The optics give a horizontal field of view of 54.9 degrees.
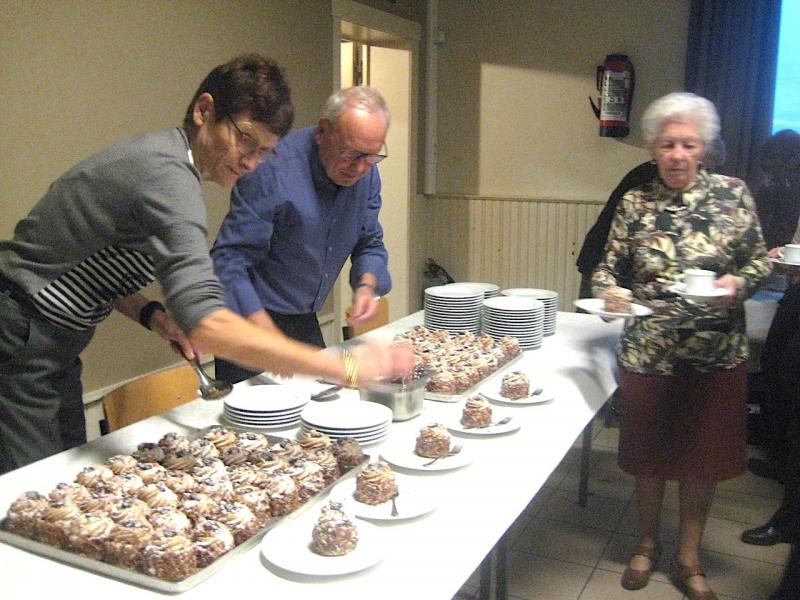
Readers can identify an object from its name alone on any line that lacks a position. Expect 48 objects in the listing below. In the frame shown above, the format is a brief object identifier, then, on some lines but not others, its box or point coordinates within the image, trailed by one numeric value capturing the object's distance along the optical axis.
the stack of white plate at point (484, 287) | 2.88
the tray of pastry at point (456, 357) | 1.99
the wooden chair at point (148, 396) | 1.88
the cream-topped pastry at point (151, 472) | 1.33
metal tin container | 1.81
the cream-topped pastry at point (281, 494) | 1.28
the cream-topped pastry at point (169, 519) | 1.15
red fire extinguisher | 4.55
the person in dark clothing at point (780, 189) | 3.93
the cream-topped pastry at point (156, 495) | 1.25
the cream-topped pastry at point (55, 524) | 1.16
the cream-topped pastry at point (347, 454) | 1.47
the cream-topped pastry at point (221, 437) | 1.49
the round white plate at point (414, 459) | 1.51
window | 4.26
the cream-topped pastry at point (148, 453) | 1.41
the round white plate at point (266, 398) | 1.75
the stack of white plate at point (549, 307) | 2.72
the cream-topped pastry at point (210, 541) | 1.11
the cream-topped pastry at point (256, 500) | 1.24
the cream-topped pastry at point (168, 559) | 1.08
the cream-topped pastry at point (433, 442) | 1.55
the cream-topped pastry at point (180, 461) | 1.39
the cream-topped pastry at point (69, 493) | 1.22
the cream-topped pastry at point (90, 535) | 1.13
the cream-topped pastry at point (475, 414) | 1.75
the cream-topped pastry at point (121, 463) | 1.36
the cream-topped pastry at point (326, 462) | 1.41
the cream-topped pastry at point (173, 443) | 1.44
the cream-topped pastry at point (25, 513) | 1.18
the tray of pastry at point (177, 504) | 1.11
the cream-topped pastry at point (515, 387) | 1.95
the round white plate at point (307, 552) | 1.12
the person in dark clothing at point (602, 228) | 3.48
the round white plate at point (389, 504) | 1.30
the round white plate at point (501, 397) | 1.94
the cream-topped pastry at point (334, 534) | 1.16
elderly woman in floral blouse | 2.22
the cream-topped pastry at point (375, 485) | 1.34
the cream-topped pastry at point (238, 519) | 1.19
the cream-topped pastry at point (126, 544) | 1.10
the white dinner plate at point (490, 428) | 1.71
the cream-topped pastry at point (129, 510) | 1.17
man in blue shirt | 2.08
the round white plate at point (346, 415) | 1.66
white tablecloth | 1.10
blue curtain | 4.21
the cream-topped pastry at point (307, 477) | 1.34
